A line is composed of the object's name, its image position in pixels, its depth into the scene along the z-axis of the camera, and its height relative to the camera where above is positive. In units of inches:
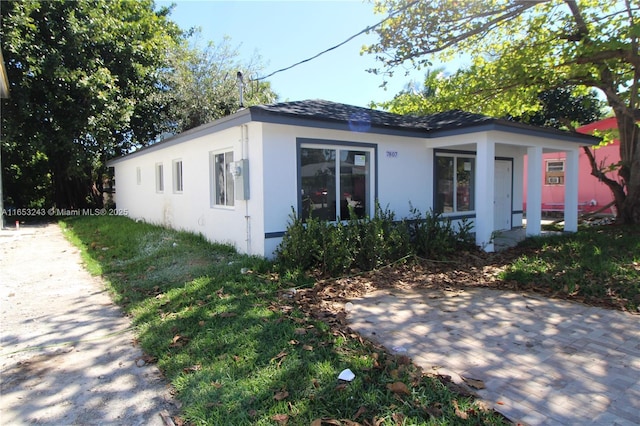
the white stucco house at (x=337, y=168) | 282.7 +23.8
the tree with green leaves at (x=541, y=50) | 363.9 +142.8
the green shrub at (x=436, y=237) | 308.5 -35.1
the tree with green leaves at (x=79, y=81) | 575.5 +187.3
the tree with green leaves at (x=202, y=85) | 765.9 +221.0
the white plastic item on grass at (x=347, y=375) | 121.6 -56.2
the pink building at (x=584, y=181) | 663.8 +21.4
